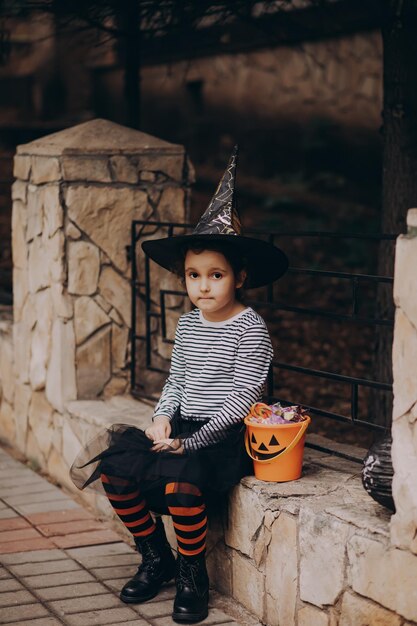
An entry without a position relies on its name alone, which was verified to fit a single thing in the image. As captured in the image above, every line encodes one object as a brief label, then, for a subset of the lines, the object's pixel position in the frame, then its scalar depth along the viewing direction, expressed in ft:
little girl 12.73
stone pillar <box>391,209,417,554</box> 10.26
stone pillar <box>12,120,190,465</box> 17.22
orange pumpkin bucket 12.45
